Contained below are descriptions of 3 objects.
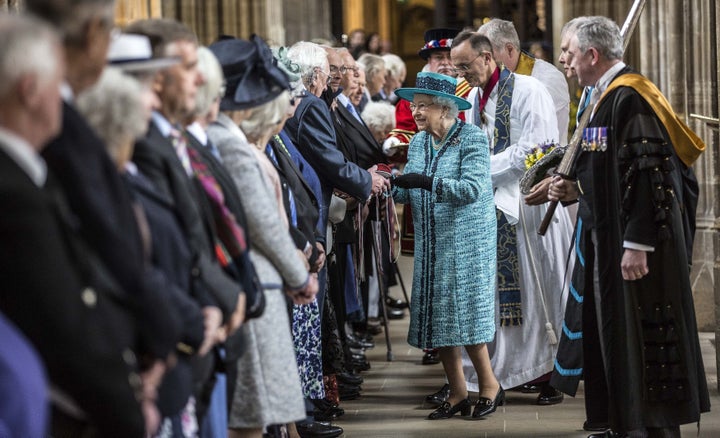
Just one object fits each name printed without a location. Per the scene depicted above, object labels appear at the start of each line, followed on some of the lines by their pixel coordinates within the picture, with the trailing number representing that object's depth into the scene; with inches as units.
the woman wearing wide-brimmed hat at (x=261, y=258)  279.4
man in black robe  355.3
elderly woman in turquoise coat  432.8
